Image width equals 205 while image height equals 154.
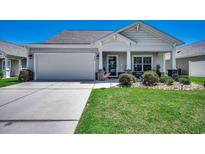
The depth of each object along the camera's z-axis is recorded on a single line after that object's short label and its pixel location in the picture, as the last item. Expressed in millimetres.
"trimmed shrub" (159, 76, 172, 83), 11105
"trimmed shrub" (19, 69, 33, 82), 13539
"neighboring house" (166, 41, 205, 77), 19359
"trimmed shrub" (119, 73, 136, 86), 10234
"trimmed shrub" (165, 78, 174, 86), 10432
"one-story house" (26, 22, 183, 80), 13727
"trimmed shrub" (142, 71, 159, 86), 10359
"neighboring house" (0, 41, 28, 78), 20375
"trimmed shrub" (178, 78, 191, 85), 10656
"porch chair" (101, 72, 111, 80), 13958
